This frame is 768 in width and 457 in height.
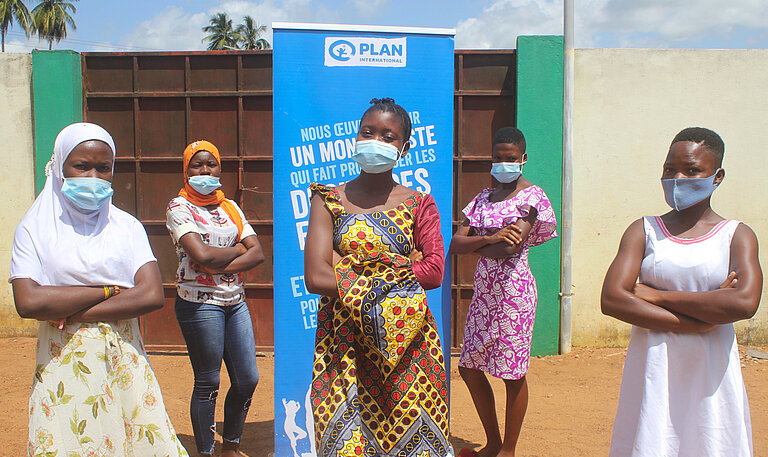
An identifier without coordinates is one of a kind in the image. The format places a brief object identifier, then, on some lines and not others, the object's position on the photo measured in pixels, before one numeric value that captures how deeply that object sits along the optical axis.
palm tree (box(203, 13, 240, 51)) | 49.65
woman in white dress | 2.15
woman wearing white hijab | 2.13
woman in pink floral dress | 3.41
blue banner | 3.42
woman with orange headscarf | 3.32
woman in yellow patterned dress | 2.13
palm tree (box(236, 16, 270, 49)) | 50.60
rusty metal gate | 6.05
